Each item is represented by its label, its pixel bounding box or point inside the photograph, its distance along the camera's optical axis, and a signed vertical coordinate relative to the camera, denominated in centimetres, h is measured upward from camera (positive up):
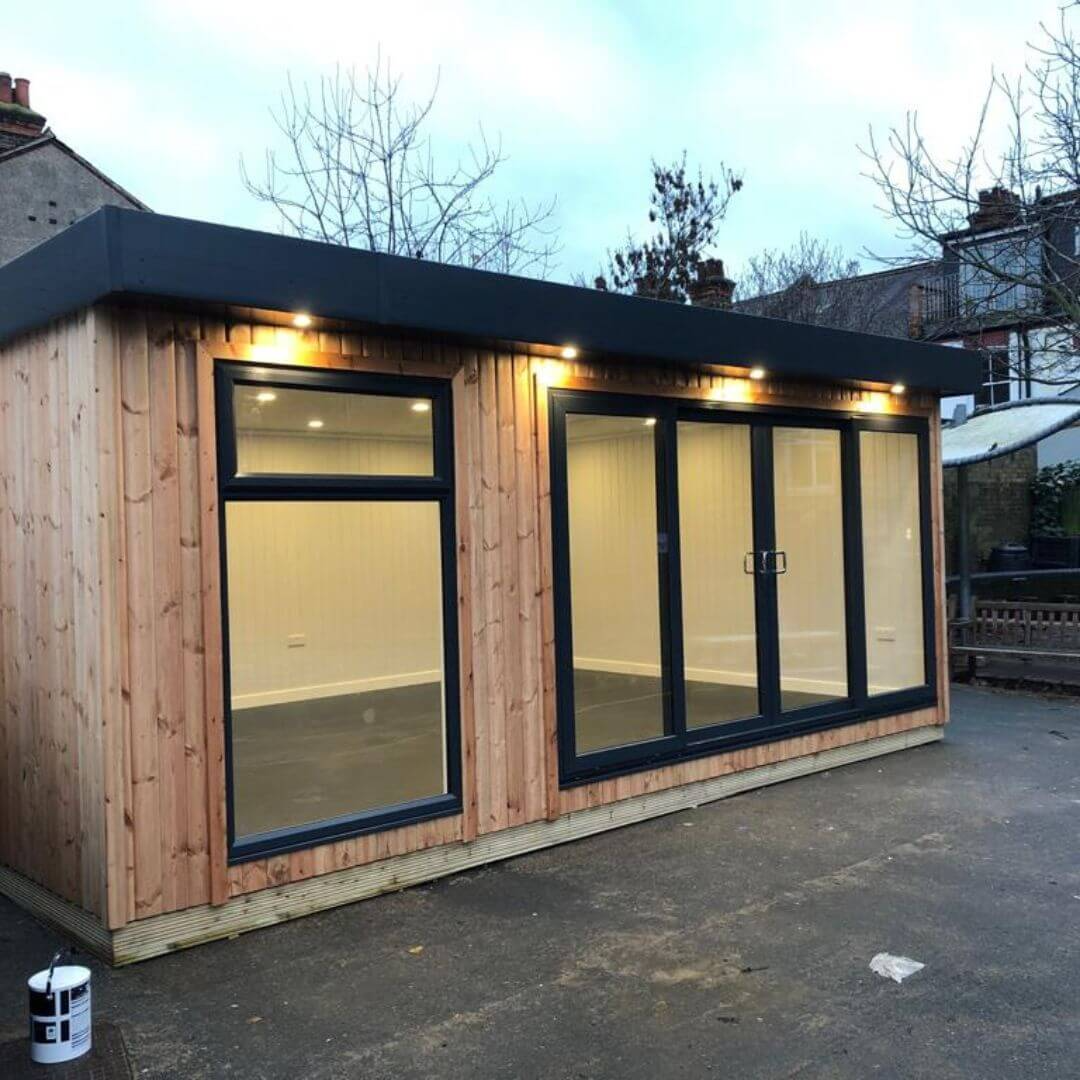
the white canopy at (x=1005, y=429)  1053 +120
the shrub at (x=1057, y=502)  1978 +72
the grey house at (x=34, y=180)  1366 +520
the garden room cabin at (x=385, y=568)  398 -5
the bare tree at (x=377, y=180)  1183 +458
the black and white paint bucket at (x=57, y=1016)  306 -131
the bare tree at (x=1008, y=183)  1168 +421
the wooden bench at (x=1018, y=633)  950 -87
